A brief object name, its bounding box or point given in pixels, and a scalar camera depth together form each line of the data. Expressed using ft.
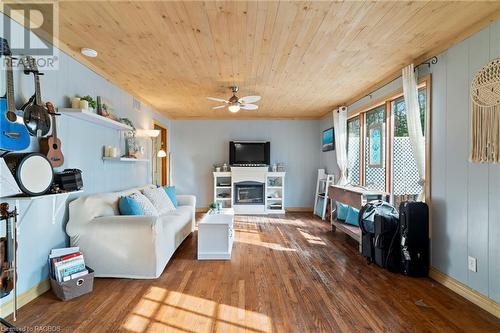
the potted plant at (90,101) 9.52
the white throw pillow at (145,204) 11.44
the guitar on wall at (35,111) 7.18
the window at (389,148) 11.71
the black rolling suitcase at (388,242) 9.83
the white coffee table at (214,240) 11.21
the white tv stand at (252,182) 21.26
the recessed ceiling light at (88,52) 9.08
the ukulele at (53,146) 7.87
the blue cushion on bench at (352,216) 14.15
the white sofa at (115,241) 9.08
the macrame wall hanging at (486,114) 6.92
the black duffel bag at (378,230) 10.02
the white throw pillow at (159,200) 13.25
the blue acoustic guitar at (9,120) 6.41
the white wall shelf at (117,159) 11.64
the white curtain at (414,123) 9.91
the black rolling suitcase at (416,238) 9.44
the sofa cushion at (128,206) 10.49
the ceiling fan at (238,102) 12.24
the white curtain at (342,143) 17.44
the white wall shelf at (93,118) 8.76
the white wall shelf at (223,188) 21.57
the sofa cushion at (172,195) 15.23
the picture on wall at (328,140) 19.51
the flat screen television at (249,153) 21.98
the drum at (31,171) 6.66
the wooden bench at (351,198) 12.47
